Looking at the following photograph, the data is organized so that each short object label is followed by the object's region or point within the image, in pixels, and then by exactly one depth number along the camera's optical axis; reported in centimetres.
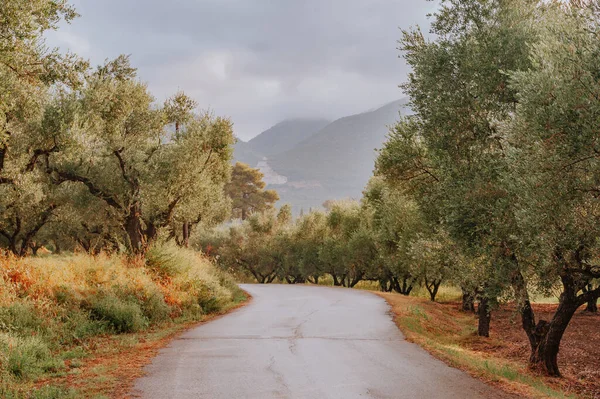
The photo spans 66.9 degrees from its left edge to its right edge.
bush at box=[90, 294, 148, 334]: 1338
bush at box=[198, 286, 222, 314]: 1911
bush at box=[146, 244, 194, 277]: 1883
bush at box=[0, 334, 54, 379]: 816
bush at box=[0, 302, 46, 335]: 1055
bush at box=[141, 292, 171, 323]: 1527
